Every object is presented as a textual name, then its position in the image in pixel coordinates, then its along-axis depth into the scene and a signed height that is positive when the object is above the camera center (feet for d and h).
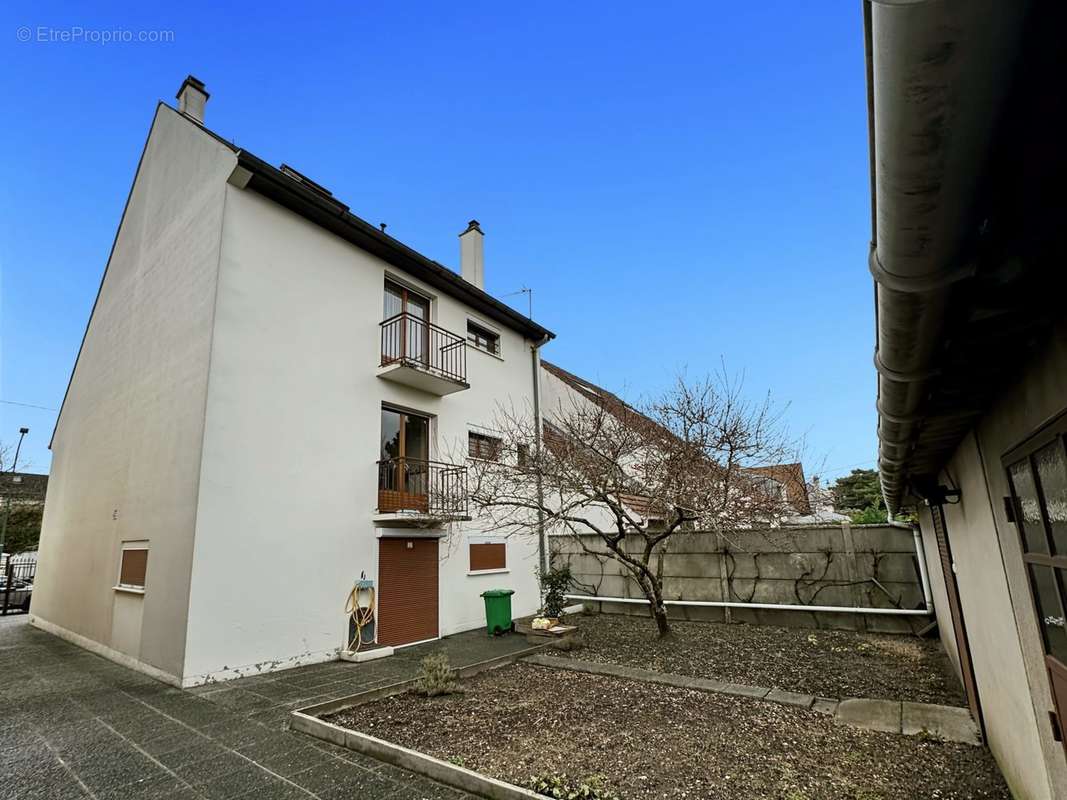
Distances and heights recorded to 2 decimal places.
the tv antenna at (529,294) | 48.83 +20.35
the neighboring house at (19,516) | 72.74 +3.90
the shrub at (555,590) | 31.81 -4.12
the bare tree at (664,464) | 27.30 +2.88
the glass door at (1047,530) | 6.50 -0.43
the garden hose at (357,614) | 27.94 -4.47
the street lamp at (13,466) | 65.30 +10.03
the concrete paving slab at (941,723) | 14.47 -6.19
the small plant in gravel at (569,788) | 11.61 -5.88
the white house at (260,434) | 24.81 +5.47
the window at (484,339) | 41.91 +14.54
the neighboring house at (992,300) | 2.96 +1.82
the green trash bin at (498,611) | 33.06 -5.40
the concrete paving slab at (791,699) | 17.58 -6.26
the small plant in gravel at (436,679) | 19.79 -5.68
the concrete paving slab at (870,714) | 15.49 -6.23
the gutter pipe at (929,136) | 2.70 +2.21
